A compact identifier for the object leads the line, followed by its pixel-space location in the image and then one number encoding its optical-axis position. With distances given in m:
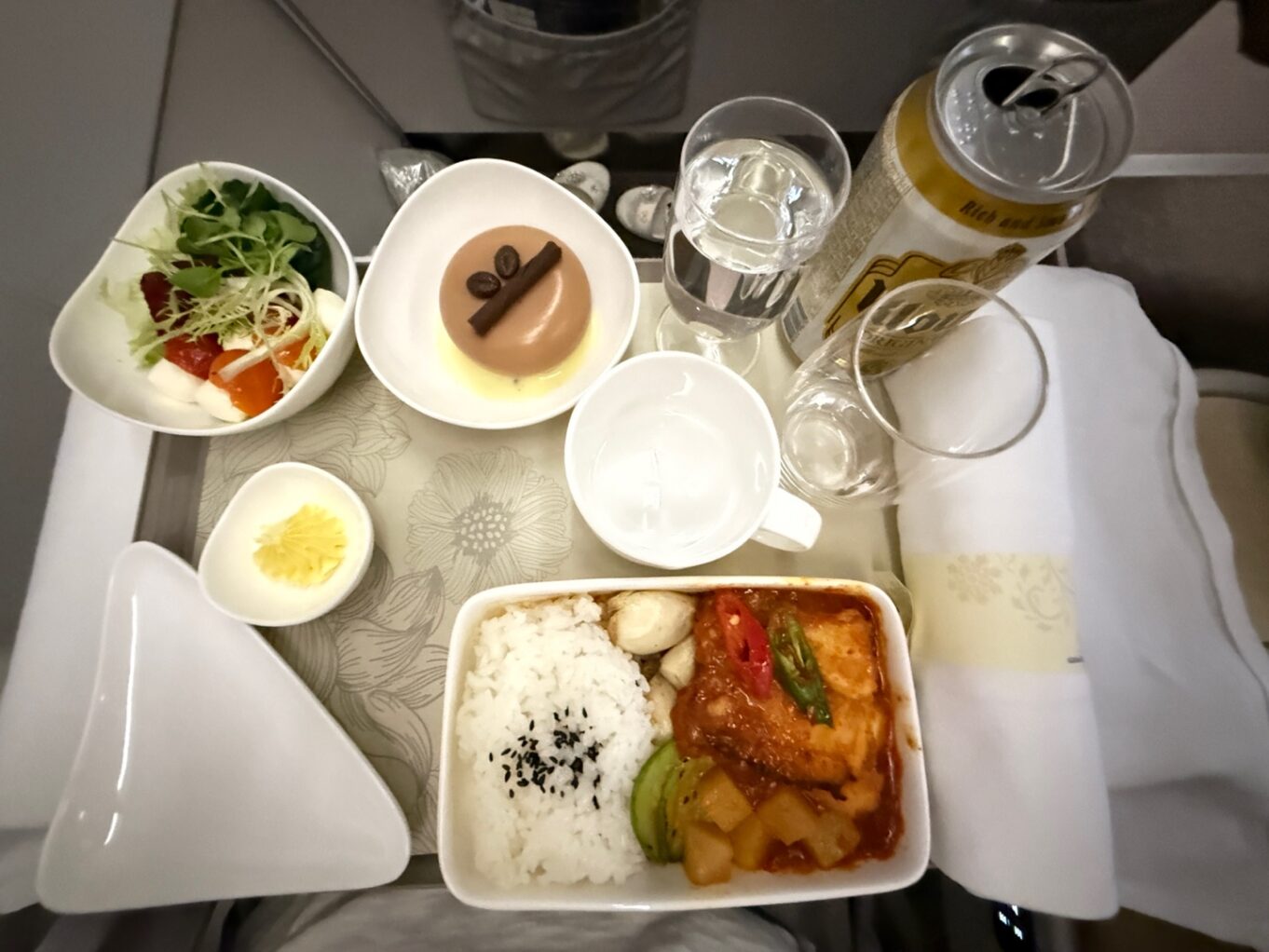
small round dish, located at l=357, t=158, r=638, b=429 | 0.32
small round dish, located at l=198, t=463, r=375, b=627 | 0.28
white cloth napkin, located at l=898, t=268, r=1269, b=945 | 0.25
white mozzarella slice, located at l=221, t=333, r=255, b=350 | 0.31
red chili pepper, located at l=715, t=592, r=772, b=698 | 0.27
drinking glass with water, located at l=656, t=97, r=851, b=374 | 0.28
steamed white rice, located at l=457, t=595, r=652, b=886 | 0.26
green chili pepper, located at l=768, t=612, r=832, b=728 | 0.27
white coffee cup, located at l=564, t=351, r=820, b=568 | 0.27
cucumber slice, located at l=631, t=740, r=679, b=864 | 0.26
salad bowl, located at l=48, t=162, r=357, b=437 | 0.30
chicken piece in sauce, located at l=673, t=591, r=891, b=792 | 0.27
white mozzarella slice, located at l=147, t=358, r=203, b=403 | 0.31
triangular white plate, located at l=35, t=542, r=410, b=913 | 0.27
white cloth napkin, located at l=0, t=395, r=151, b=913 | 0.30
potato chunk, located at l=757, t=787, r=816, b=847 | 0.26
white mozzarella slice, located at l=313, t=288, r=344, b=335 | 0.31
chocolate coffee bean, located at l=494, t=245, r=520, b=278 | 0.31
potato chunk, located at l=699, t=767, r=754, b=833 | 0.26
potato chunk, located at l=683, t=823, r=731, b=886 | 0.25
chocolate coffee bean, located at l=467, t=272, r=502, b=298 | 0.31
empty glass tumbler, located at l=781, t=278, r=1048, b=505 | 0.26
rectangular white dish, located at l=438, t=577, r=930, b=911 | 0.24
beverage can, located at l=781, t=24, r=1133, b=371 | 0.21
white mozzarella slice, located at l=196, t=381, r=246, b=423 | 0.30
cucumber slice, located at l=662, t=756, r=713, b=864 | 0.26
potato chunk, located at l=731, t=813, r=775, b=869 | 0.25
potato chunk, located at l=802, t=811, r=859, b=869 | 0.25
